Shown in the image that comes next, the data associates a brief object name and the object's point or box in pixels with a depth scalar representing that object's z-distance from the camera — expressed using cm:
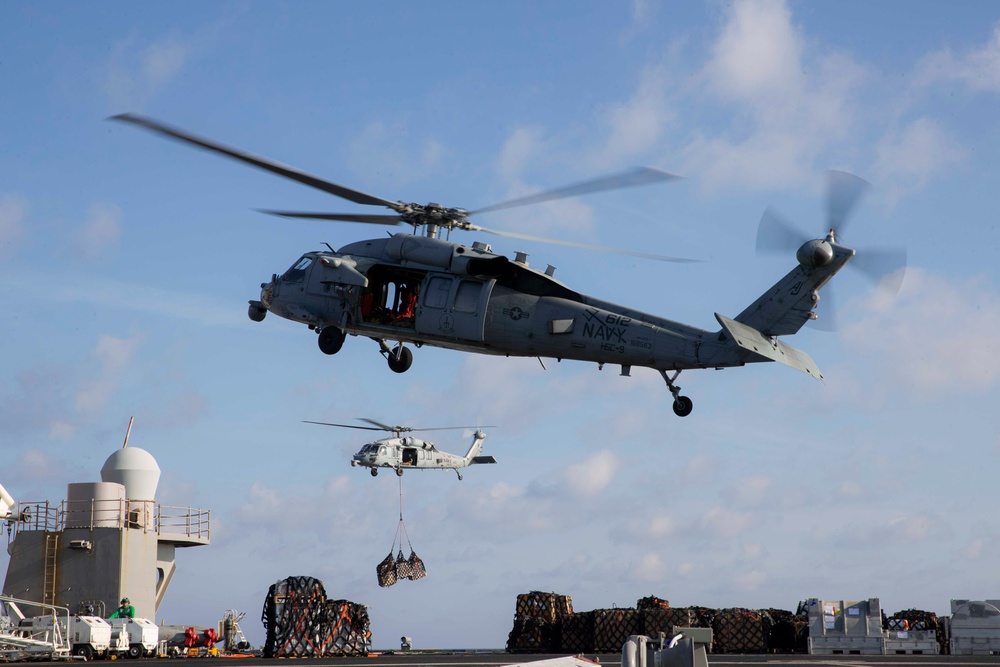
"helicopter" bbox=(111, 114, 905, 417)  2497
